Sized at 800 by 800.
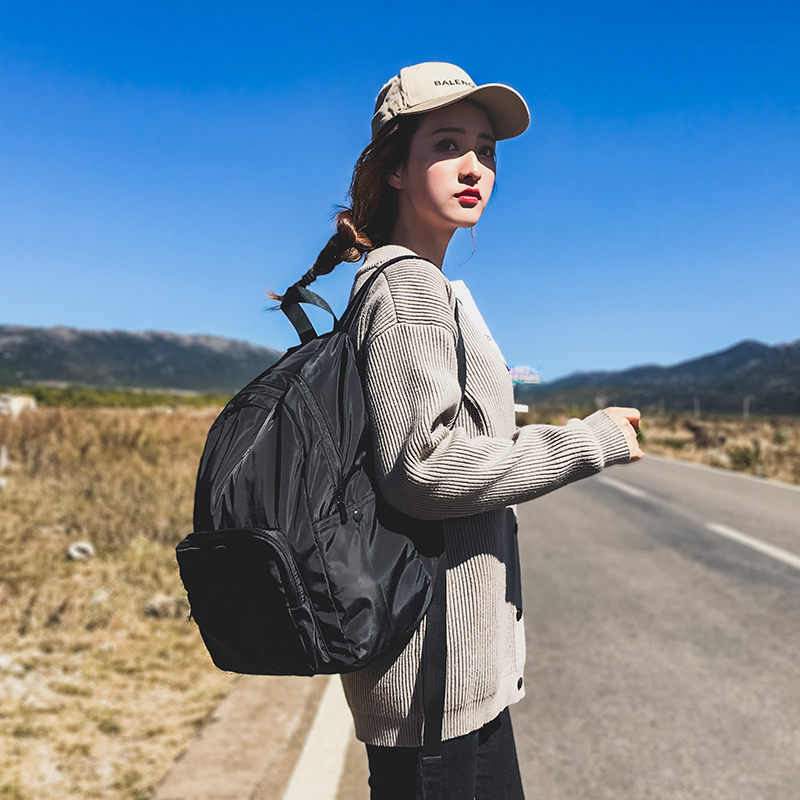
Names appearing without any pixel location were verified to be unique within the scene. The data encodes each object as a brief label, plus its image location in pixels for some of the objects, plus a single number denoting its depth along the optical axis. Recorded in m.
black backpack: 1.36
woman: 1.42
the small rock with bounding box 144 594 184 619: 5.67
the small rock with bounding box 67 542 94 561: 6.84
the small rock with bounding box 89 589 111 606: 5.71
